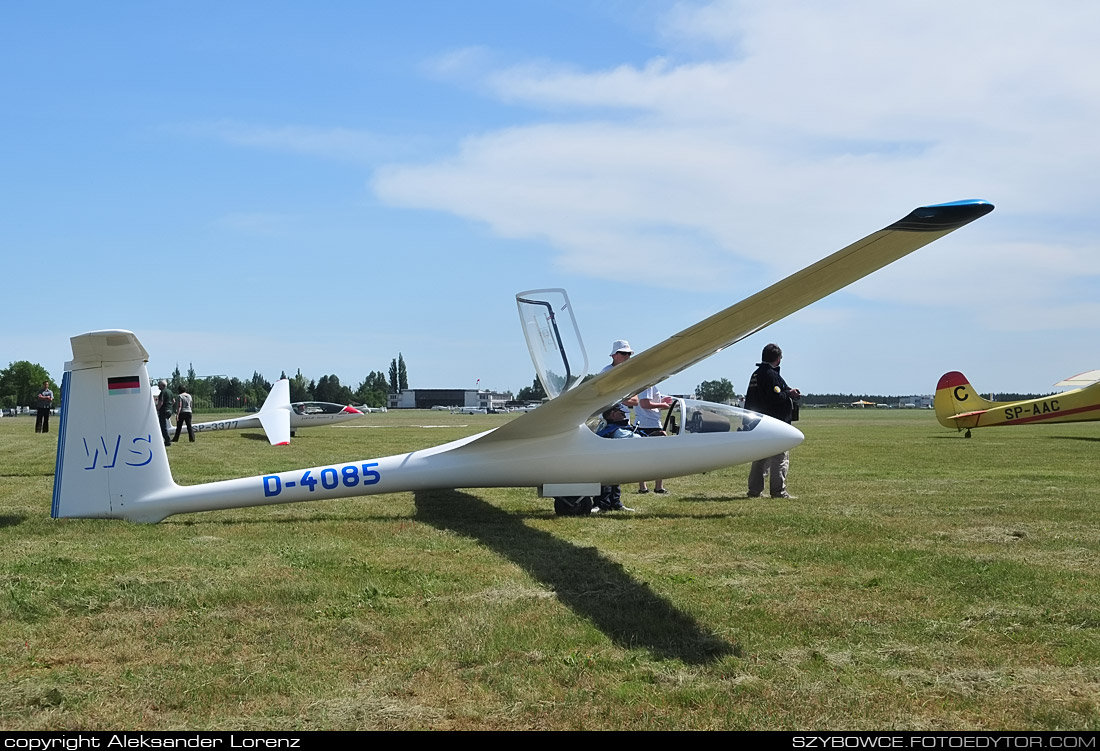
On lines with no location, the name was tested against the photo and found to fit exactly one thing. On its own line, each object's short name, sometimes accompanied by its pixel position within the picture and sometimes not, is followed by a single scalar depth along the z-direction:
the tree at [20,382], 113.75
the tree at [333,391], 117.12
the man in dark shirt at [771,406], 10.30
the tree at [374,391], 127.50
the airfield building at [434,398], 141.12
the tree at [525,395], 118.03
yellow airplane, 22.89
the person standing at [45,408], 26.06
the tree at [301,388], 104.45
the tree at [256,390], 98.50
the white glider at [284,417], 22.20
